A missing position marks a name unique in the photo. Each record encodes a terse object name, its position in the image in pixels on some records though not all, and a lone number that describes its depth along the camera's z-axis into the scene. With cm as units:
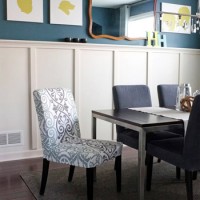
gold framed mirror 386
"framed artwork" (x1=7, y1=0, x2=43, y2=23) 346
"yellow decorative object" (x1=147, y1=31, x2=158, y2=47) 433
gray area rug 260
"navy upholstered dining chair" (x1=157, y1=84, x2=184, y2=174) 339
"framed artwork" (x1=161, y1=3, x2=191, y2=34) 445
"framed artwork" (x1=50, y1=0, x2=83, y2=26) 366
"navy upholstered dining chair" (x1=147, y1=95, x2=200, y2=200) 208
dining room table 218
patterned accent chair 234
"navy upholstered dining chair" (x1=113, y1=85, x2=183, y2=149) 285
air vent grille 354
